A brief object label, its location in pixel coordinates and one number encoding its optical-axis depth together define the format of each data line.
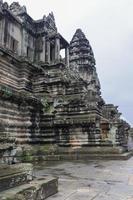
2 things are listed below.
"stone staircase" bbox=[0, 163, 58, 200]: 2.56
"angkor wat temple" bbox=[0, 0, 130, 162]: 8.87
